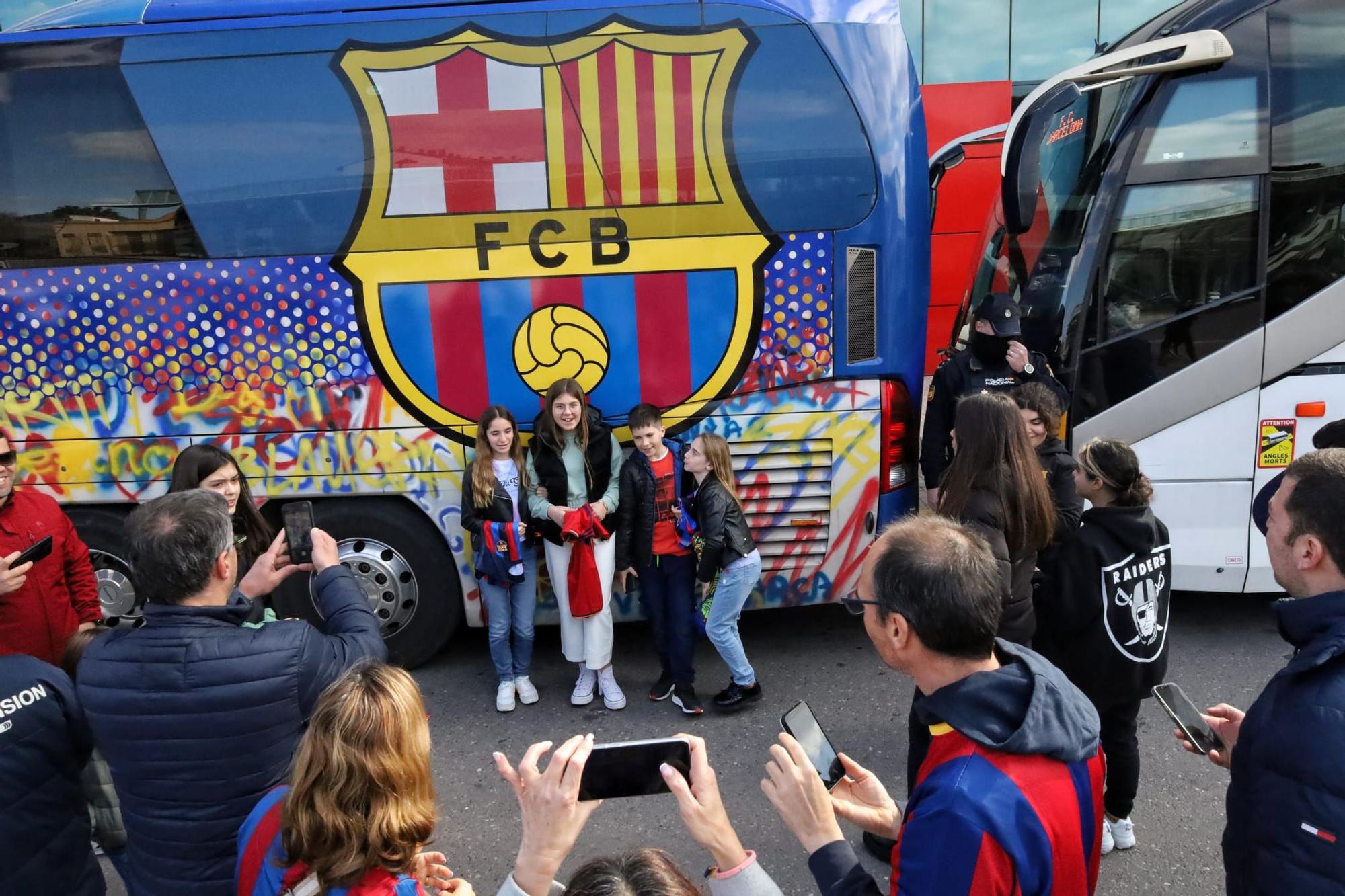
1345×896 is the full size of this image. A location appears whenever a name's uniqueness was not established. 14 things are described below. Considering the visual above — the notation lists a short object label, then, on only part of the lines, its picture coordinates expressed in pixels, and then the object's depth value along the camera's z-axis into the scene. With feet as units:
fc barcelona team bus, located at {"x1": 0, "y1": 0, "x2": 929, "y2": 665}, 14.08
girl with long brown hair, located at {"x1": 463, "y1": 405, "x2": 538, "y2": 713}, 14.37
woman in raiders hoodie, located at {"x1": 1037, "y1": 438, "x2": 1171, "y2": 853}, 10.18
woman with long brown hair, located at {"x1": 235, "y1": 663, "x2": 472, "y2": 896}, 5.06
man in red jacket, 10.82
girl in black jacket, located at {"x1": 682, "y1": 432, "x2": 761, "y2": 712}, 14.07
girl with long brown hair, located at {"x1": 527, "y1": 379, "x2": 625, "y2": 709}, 14.51
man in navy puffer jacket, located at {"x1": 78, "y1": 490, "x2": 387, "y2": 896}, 6.52
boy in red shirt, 14.42
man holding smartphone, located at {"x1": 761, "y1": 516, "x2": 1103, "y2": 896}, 4.71
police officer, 15.52
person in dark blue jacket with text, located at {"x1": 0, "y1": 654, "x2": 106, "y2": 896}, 6.82
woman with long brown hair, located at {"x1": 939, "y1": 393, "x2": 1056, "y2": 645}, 9.68
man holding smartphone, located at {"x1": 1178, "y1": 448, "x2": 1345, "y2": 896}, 5.36
